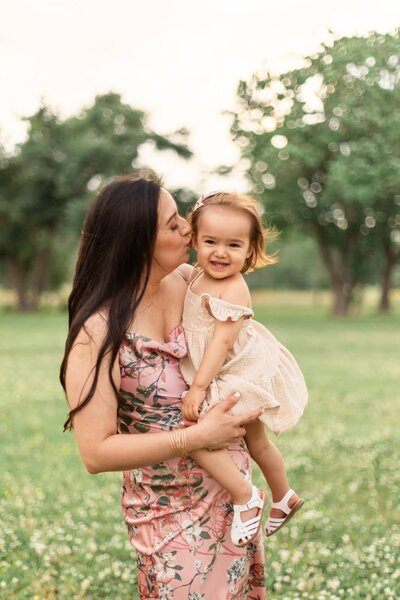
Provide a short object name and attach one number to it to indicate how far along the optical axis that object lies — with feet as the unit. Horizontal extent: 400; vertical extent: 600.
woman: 10.21
